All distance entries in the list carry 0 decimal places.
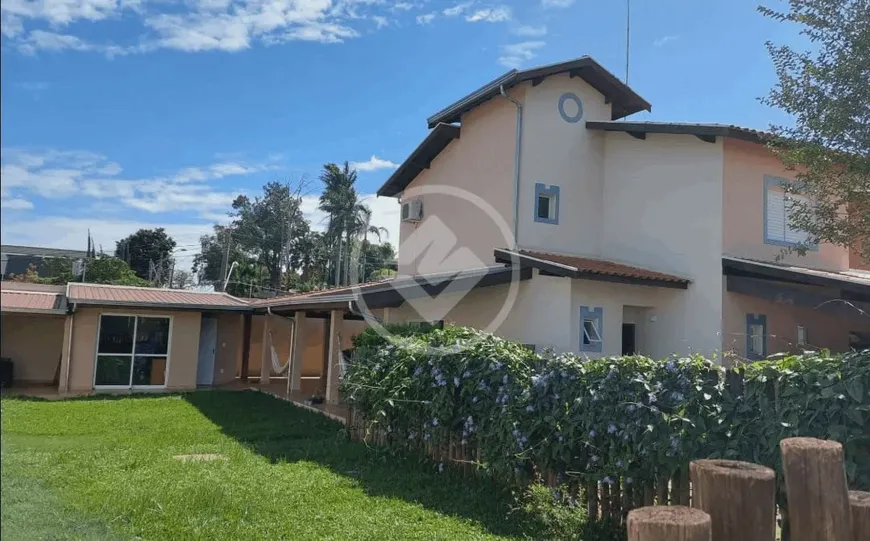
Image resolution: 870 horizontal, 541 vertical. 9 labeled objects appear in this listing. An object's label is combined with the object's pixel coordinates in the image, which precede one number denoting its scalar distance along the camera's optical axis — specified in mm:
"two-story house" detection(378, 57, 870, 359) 12250
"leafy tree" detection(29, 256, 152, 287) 21053
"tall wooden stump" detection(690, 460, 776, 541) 2492
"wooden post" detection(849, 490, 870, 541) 2678
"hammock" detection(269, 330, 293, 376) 19555
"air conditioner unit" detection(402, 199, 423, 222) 17859
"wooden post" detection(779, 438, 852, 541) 2617
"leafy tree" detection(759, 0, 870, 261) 8578
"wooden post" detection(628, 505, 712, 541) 2274
